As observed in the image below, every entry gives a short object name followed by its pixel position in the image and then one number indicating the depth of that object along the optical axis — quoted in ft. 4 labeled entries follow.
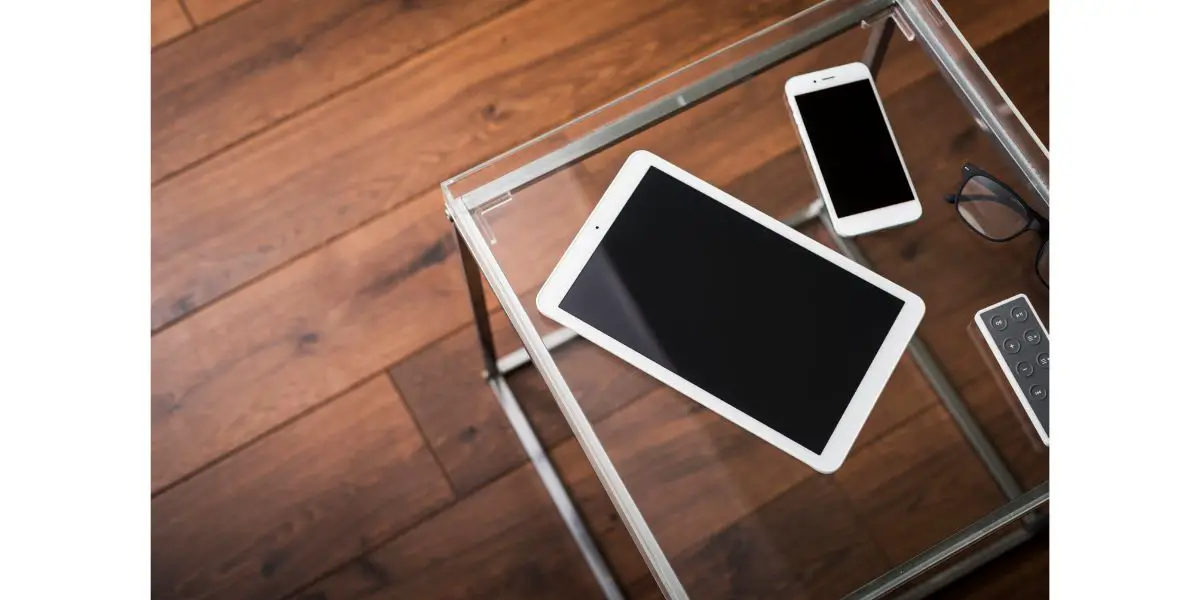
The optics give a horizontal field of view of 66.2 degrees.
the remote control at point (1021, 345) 2.84
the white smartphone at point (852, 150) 2.92
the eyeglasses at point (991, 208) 2.98
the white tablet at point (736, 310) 2.70
